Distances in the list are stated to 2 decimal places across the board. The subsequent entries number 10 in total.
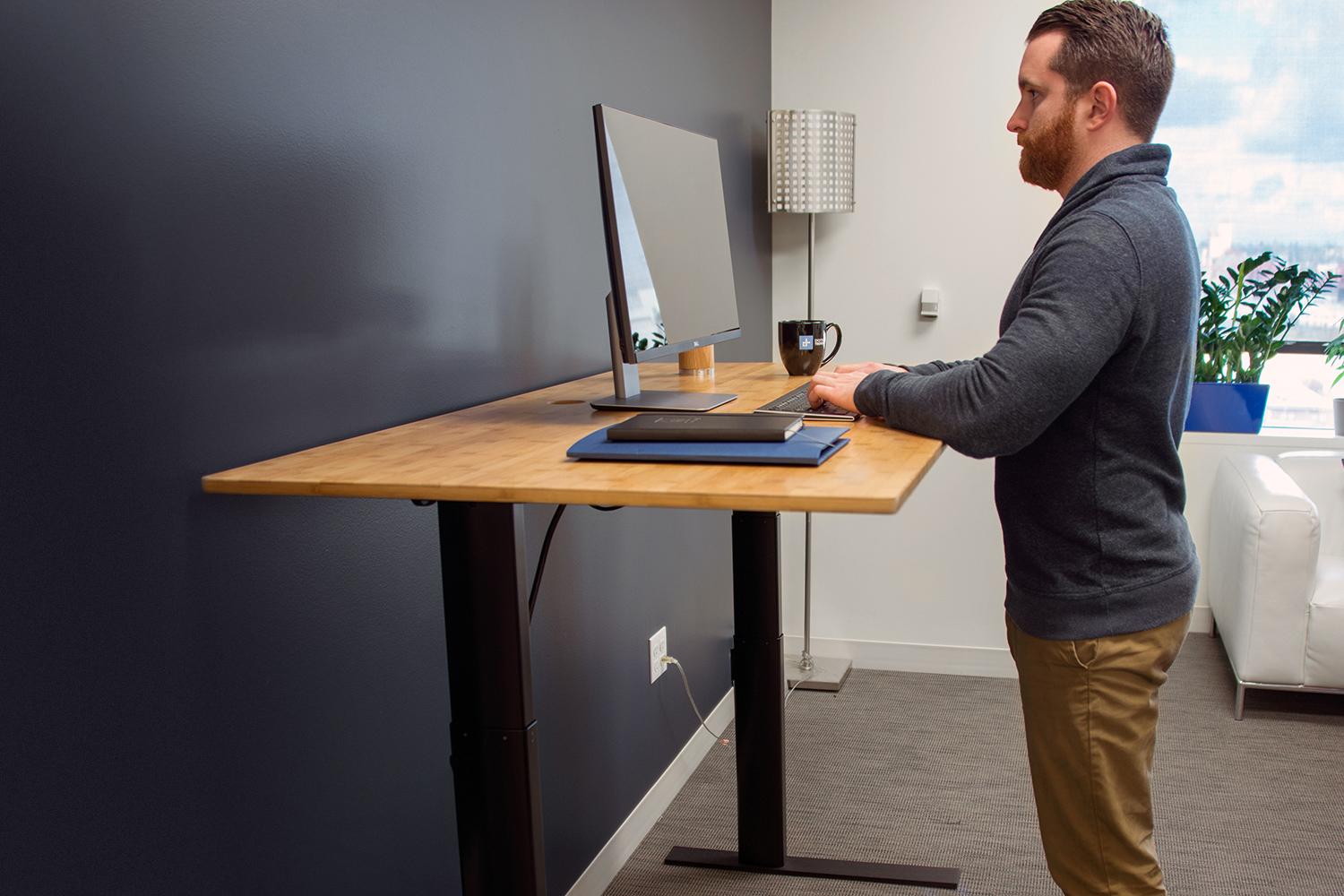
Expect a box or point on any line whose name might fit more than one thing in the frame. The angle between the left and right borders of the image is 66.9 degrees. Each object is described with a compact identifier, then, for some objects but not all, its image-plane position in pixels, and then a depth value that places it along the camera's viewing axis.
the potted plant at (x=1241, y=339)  3.49
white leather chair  2.80
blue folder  1.06
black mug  1.99
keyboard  1.39
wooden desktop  0.97
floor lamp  3.17
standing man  1.28
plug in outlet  2.50
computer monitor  1.43
